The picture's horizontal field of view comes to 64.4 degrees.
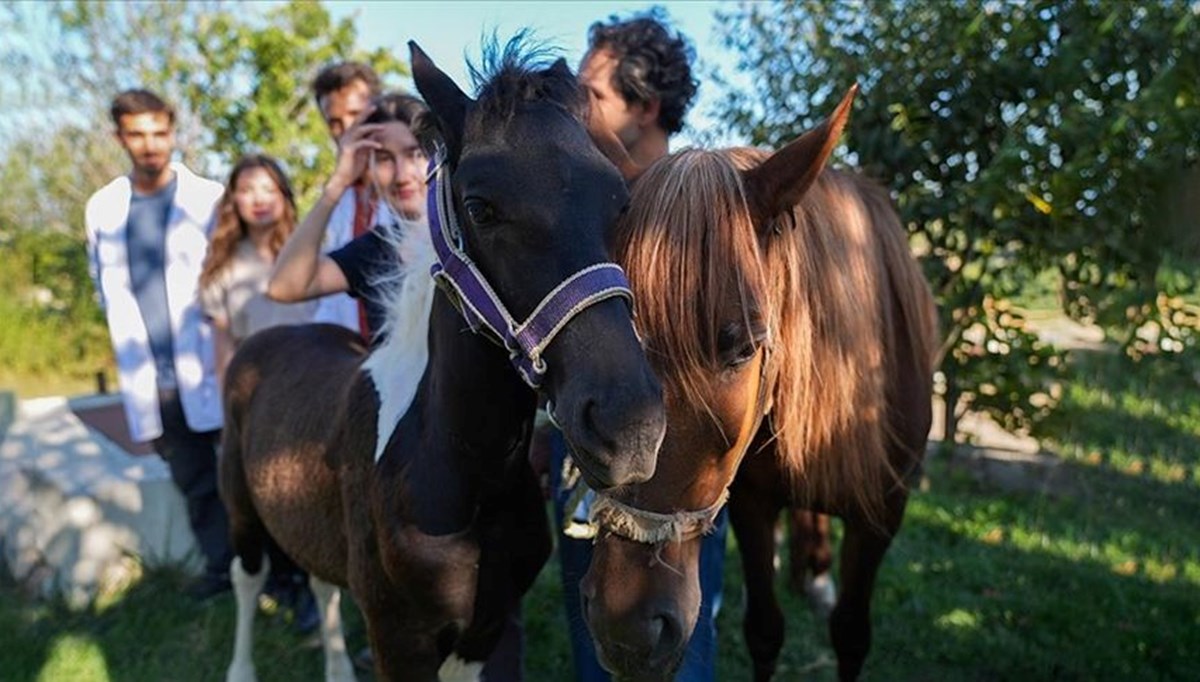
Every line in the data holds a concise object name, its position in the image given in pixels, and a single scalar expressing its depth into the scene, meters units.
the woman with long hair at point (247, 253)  4.27
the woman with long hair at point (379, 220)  2.92
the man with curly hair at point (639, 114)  2.87
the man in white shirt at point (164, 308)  4.62
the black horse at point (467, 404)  1.62
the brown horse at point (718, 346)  1.88
